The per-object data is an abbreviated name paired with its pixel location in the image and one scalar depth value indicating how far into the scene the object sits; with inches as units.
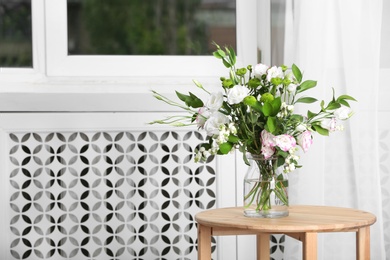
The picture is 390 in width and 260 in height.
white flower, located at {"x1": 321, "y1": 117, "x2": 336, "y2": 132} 110.2
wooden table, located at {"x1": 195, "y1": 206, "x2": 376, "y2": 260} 106.0
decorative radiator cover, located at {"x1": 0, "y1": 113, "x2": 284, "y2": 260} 134.7
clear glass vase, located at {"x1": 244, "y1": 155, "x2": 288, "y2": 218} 111.5
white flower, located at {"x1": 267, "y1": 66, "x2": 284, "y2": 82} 110.5
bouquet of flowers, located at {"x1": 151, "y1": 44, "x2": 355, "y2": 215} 108.6
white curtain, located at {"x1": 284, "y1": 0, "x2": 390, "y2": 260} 124.2
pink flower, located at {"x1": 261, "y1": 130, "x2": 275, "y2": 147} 108.5
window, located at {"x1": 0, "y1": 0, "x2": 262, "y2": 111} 135.8
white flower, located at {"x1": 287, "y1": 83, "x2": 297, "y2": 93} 111.3
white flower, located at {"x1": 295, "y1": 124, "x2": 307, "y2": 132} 109.6
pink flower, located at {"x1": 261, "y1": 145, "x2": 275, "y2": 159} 109.0
